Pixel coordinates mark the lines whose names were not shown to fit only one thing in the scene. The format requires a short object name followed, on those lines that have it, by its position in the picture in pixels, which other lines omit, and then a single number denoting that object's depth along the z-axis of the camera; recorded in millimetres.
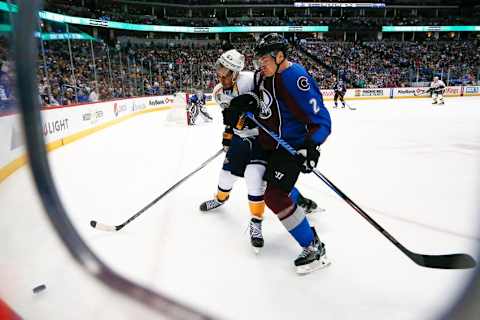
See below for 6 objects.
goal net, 8242
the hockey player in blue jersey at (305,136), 1654
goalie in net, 8039
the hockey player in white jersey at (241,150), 1941
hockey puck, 1483
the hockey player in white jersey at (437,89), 12014
